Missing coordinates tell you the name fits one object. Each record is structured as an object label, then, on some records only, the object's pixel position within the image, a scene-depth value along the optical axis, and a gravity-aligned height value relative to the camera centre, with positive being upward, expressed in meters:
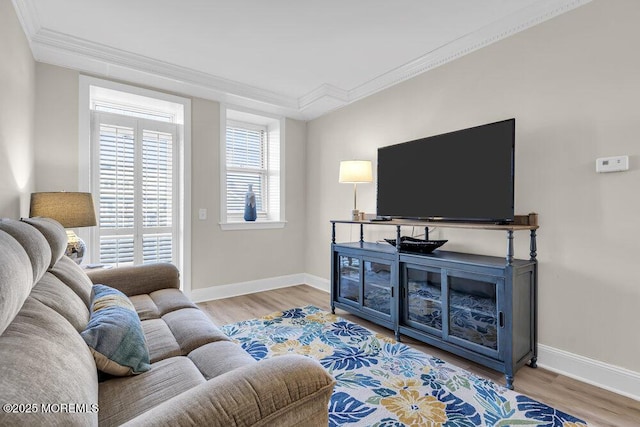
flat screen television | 2.15 +0.29
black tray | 2.53 -0.28
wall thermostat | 1.86 +0.30
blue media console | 1.99 -0.66
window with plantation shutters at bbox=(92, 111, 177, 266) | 3.18 +0.25
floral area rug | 1.65 -1.09
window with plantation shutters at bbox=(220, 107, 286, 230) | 3.94 +0.61
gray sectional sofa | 0.65 -0.45
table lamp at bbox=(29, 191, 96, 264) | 2.20 +0.01
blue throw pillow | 1.10 -0.48
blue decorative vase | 4.13 +0.06
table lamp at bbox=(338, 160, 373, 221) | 3.28 +0.42
